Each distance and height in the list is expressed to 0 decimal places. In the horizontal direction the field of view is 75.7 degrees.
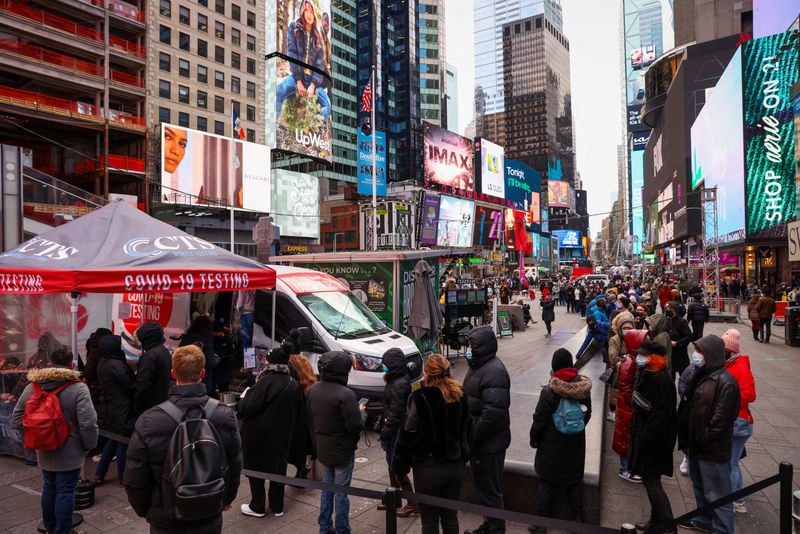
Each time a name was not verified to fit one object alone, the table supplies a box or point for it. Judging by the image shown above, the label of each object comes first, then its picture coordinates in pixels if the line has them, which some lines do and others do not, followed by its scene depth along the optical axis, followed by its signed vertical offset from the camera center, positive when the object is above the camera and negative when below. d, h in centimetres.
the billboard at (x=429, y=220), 6407 +670
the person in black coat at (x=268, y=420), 525 -150
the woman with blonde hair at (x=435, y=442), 416 -138
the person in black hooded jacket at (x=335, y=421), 475 -137
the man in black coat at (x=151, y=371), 614 -116
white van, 870 -93
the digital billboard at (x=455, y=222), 6756 +695
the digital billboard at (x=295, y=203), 5525 +786
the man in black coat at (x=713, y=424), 455 -137
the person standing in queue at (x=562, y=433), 455 -144
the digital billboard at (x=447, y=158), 6700 +1557
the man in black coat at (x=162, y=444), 329 -110
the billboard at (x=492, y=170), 8438 +1732
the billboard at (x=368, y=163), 4528 +1046
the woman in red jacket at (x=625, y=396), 589 -143
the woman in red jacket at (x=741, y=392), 521 -123
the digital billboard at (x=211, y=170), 4325 +939
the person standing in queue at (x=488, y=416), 468 -131
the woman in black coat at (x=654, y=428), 485 -150
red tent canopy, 639 +18
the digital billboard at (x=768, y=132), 3372 +933
